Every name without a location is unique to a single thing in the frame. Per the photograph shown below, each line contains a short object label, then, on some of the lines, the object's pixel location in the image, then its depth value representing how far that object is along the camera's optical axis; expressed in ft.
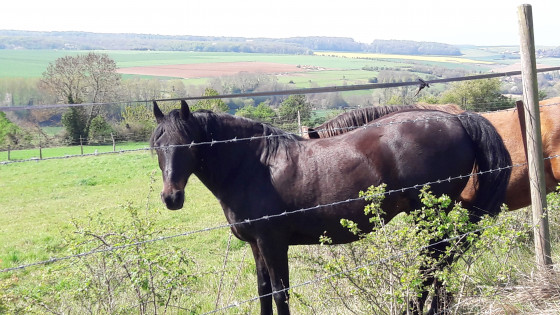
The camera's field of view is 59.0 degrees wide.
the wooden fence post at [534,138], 12.05
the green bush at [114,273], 10.59
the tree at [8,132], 114.62
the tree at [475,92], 70.59
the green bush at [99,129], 117.70
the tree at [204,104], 79.71
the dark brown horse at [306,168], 12.91
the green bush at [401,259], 9.63
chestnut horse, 17.94
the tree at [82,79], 146.00
